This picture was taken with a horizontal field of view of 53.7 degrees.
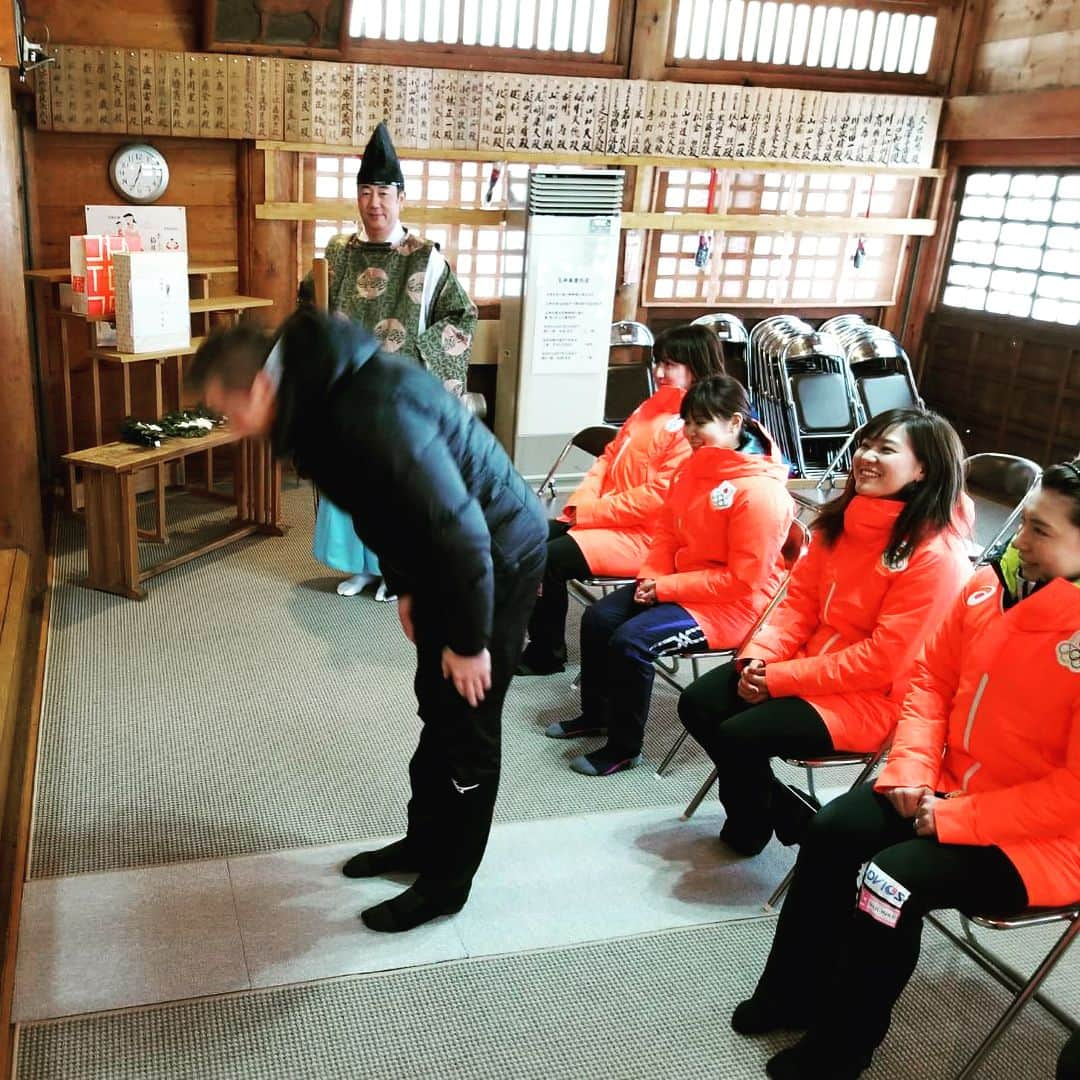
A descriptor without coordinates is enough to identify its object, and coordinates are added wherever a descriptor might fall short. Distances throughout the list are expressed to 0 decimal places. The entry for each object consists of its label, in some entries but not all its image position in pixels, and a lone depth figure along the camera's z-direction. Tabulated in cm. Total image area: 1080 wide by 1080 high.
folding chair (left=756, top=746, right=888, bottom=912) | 240
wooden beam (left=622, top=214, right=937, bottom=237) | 603
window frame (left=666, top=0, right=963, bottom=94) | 595
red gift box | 431
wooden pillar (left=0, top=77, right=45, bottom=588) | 374
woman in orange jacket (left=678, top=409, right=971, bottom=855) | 245
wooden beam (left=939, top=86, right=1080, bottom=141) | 559
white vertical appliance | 542
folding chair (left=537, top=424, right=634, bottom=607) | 374
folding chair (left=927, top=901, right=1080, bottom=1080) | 190
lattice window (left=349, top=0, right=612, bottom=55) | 534
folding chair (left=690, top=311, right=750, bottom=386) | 614
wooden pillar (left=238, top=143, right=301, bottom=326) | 521
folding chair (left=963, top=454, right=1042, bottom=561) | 329
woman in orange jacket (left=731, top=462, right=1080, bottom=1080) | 191
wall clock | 491
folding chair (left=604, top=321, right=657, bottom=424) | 621
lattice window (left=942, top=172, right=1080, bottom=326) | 596
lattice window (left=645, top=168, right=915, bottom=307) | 621
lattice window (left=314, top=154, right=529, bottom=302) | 555
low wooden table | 397
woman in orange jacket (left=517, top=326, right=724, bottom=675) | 354
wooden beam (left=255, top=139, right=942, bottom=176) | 530
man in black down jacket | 182
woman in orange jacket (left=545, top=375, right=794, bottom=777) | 295
